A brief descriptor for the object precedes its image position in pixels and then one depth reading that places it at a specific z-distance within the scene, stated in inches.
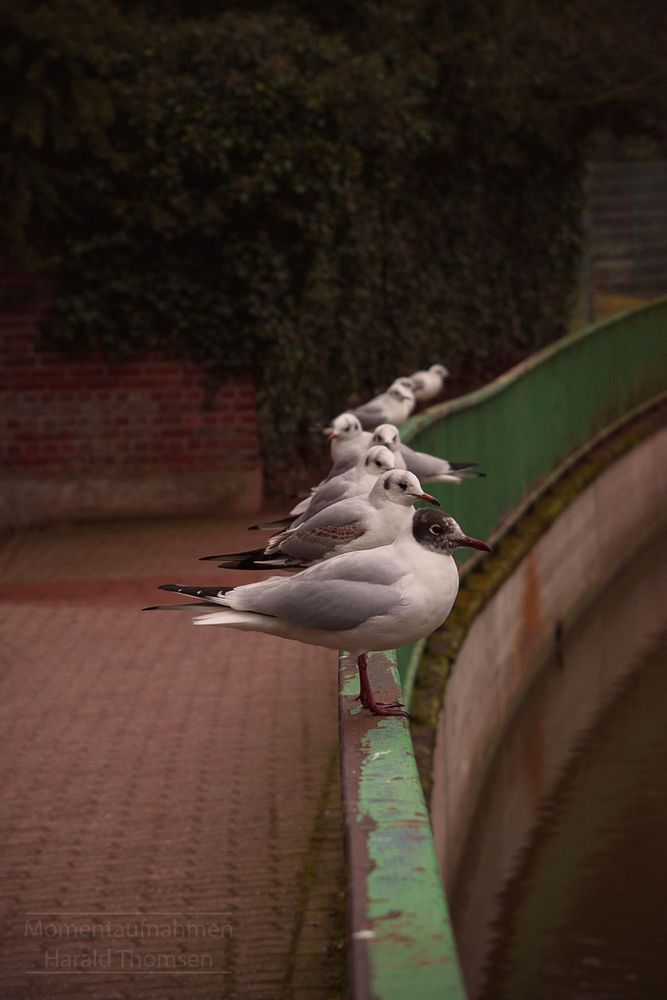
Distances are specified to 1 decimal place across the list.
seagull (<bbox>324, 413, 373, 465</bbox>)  361.7
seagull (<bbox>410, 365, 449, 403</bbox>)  630.5
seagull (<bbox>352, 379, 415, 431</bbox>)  465.7
